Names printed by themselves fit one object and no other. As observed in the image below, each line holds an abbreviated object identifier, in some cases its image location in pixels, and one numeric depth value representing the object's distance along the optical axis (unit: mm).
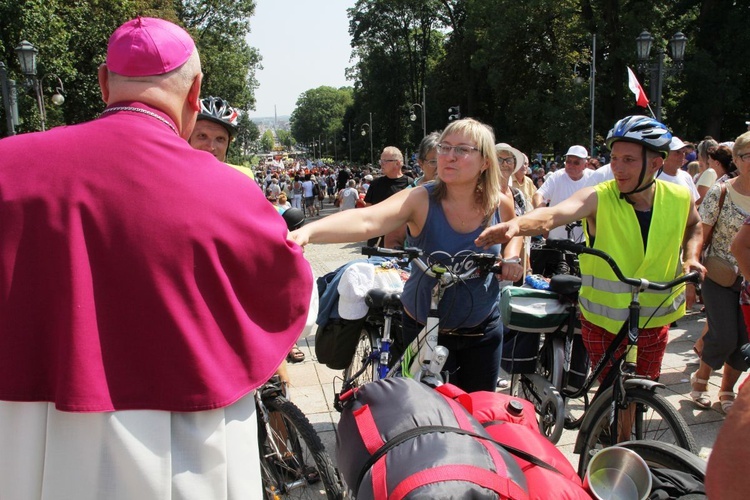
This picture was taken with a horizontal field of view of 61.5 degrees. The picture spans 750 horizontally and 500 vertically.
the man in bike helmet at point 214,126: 3707
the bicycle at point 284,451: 3010
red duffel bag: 1752
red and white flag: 8600
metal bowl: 1965
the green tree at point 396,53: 53531
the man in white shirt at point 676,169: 6807
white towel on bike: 3896
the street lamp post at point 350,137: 90188
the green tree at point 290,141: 190350
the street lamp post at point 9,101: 14422
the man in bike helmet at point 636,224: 3377
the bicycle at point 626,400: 3115
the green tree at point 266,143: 180500
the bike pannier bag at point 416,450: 1591
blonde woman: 3100
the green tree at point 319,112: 137125
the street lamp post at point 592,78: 25422
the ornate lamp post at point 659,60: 15055
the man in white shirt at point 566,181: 7562
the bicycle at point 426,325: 2859
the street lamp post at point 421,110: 45569
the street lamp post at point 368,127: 62522
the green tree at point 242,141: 52969
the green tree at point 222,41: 37719
